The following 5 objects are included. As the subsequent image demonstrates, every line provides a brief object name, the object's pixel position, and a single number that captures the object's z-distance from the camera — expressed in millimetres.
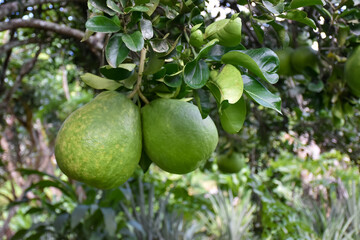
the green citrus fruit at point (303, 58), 1422
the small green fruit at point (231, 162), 2109
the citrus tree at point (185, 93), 648
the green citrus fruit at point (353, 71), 1163
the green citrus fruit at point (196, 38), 662
